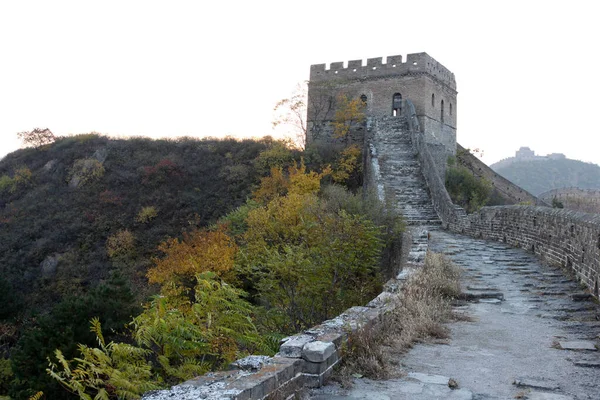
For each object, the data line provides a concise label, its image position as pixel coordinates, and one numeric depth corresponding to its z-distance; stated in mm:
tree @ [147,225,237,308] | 18156
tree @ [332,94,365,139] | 28172
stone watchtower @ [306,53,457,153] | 27109
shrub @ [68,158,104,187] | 32812
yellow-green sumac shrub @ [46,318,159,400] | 4546
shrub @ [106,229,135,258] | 26094
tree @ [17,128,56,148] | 38844
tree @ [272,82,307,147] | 29500
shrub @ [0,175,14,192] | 34250
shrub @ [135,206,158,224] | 28342
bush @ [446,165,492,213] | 25125
